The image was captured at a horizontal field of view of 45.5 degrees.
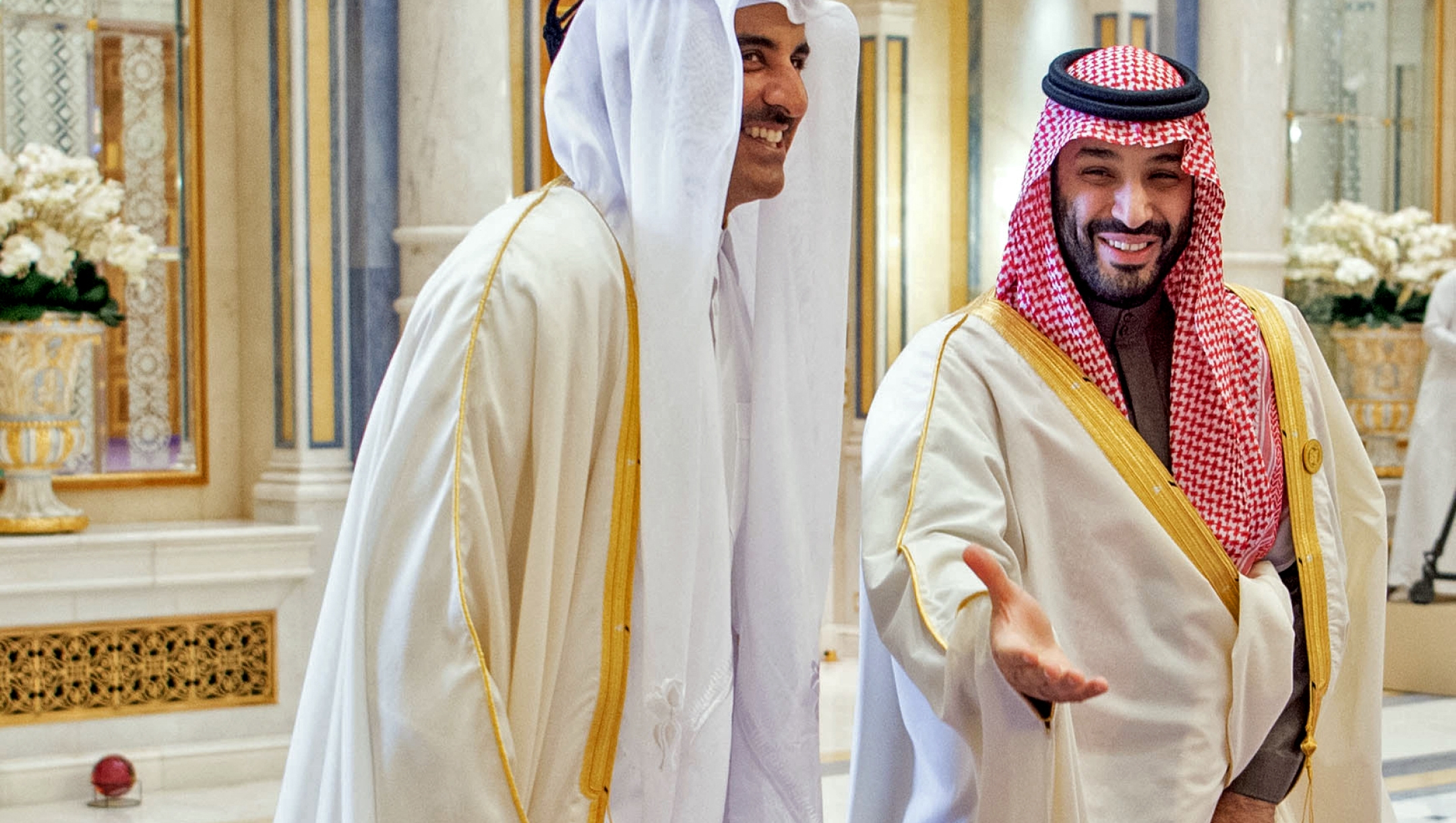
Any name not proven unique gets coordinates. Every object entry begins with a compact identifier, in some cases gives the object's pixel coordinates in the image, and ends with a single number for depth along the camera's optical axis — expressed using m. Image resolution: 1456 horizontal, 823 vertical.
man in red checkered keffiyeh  2.14
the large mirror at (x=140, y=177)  5.81
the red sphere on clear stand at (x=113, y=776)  5.04
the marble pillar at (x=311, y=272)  5.76
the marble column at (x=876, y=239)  7.65
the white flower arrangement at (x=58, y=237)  5.18
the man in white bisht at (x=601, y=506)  1.71
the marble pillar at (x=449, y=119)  5.67
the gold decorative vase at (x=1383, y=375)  7.89
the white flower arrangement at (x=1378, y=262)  7.77
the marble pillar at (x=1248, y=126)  6.88
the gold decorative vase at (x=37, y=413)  5.29
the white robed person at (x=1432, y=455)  7.46
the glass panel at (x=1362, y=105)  8.48
